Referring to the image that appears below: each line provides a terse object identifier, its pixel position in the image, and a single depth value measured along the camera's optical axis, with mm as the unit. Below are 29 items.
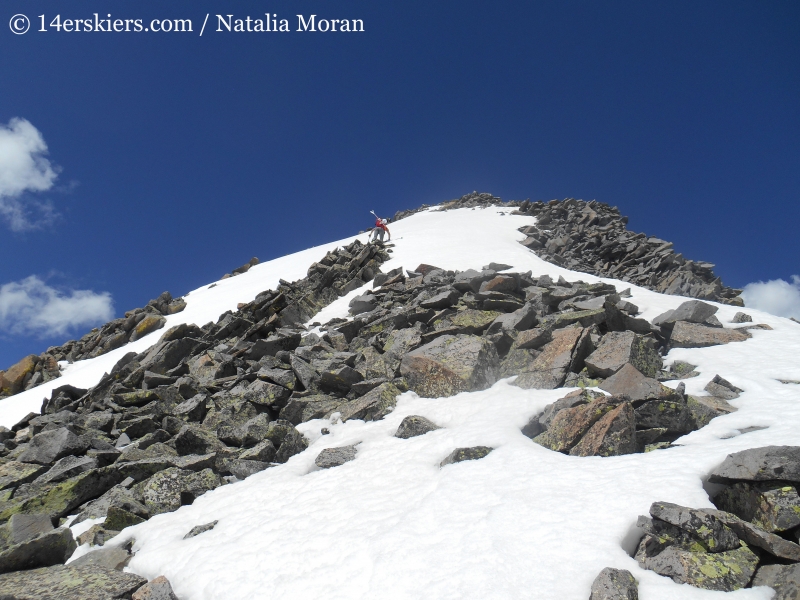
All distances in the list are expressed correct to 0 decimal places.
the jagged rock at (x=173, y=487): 8414
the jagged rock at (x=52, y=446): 10578
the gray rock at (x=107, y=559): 6688
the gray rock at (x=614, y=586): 4328
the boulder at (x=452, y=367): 10836
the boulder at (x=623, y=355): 10047
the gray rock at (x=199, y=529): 7223
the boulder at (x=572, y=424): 7406
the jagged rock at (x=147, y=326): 27516
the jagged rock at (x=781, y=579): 4105
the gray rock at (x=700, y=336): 11891
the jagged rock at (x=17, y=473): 9867
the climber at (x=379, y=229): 36406
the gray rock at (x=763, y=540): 4551
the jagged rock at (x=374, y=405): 10648
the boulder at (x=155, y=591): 5785
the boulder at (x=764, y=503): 4969
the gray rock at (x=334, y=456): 8844
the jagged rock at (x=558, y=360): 10273
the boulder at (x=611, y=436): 7023
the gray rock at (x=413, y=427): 9234
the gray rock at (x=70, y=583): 5691
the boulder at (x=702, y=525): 4801
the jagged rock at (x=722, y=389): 8930
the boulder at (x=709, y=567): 4488
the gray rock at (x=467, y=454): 7551
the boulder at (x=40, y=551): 6336
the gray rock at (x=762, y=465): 5215
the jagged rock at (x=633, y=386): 8133
